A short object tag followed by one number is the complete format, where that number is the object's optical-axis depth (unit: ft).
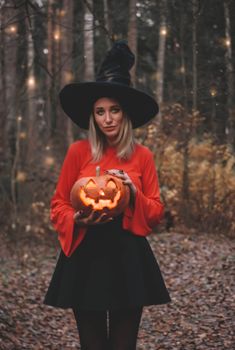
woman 12.54
